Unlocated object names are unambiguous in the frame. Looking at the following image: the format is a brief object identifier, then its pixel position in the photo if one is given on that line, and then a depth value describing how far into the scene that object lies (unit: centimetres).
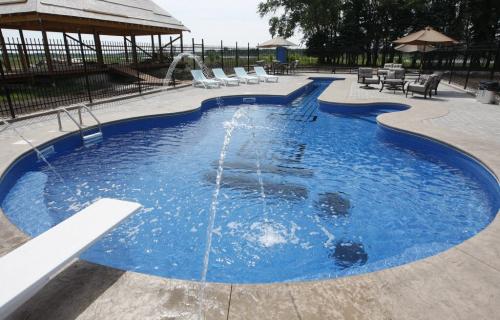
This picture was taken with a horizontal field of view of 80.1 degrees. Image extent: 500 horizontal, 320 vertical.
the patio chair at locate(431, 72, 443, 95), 1177
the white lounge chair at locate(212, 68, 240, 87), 1643
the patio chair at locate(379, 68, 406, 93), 1305
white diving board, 201
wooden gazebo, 1178
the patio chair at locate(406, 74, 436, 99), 1130
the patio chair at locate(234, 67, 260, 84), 1753
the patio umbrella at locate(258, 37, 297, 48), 2136
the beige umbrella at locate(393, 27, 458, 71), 1256
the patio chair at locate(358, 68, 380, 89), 1523
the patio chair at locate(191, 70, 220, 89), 1555
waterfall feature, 1904
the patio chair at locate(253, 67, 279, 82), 1806
